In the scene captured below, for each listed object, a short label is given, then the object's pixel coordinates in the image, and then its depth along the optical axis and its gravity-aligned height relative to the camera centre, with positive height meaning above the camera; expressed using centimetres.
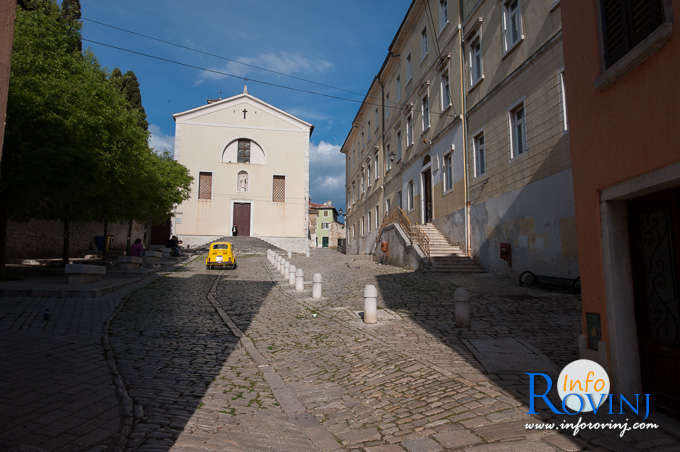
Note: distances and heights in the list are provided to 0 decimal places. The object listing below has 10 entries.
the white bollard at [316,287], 1215 -56
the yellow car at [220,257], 2227 +53
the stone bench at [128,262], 1833 +21
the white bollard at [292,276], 1497 -31
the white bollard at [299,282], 1355 -47
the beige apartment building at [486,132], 1237 +542
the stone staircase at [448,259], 1658 +34
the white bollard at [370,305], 840 -75
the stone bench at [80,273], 1263 -18
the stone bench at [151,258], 2316 +49
